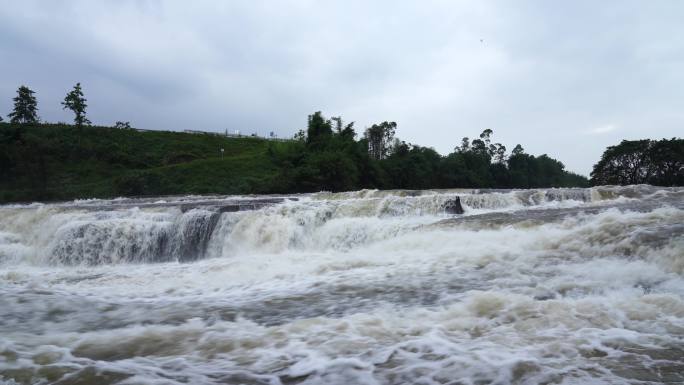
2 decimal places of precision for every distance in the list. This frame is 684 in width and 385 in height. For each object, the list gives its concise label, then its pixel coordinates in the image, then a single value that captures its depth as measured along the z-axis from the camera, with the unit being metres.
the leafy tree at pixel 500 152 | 66.78
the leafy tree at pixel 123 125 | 69.24
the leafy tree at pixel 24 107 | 58.16
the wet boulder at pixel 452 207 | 14.37
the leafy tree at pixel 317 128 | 46.48
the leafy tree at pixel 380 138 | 65.25
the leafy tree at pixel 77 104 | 58.06
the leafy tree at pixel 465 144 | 67.94
